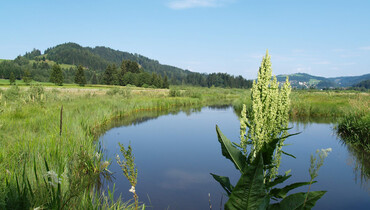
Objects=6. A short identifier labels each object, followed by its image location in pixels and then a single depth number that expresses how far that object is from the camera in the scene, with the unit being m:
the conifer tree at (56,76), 74.69
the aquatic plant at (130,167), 2.51
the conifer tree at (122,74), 95.26
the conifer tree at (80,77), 84.50
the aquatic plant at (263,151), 2.09
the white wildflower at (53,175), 2.13
